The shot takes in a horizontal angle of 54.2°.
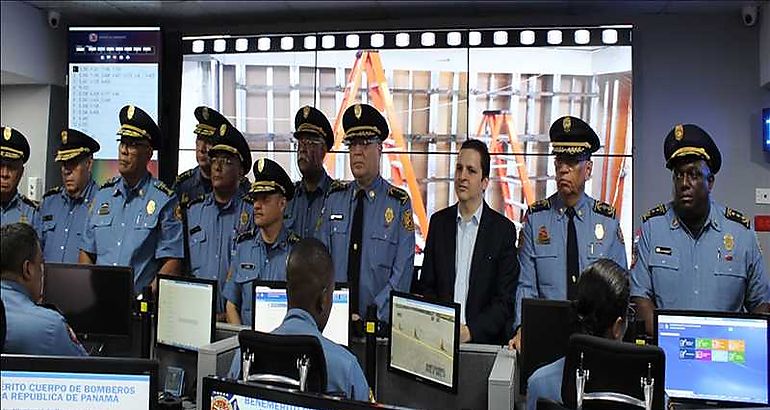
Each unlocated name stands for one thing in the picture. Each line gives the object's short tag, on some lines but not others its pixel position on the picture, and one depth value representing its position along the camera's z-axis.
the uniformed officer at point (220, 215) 3.41
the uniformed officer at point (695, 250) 2.72
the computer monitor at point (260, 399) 1.12
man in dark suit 2.83
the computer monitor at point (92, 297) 2.55
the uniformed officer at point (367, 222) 3.22
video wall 4.46
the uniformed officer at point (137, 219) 3.41
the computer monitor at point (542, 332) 2.14
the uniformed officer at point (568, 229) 2.92
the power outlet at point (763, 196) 4.52
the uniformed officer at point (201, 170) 3.85
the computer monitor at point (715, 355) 2.07
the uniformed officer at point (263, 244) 2.99
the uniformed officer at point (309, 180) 3.68
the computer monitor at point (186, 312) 2.43
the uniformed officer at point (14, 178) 3.56
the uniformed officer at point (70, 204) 3.75
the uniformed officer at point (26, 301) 1.72
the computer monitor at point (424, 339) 2.09
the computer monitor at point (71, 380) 1.30
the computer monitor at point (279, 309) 2.41
